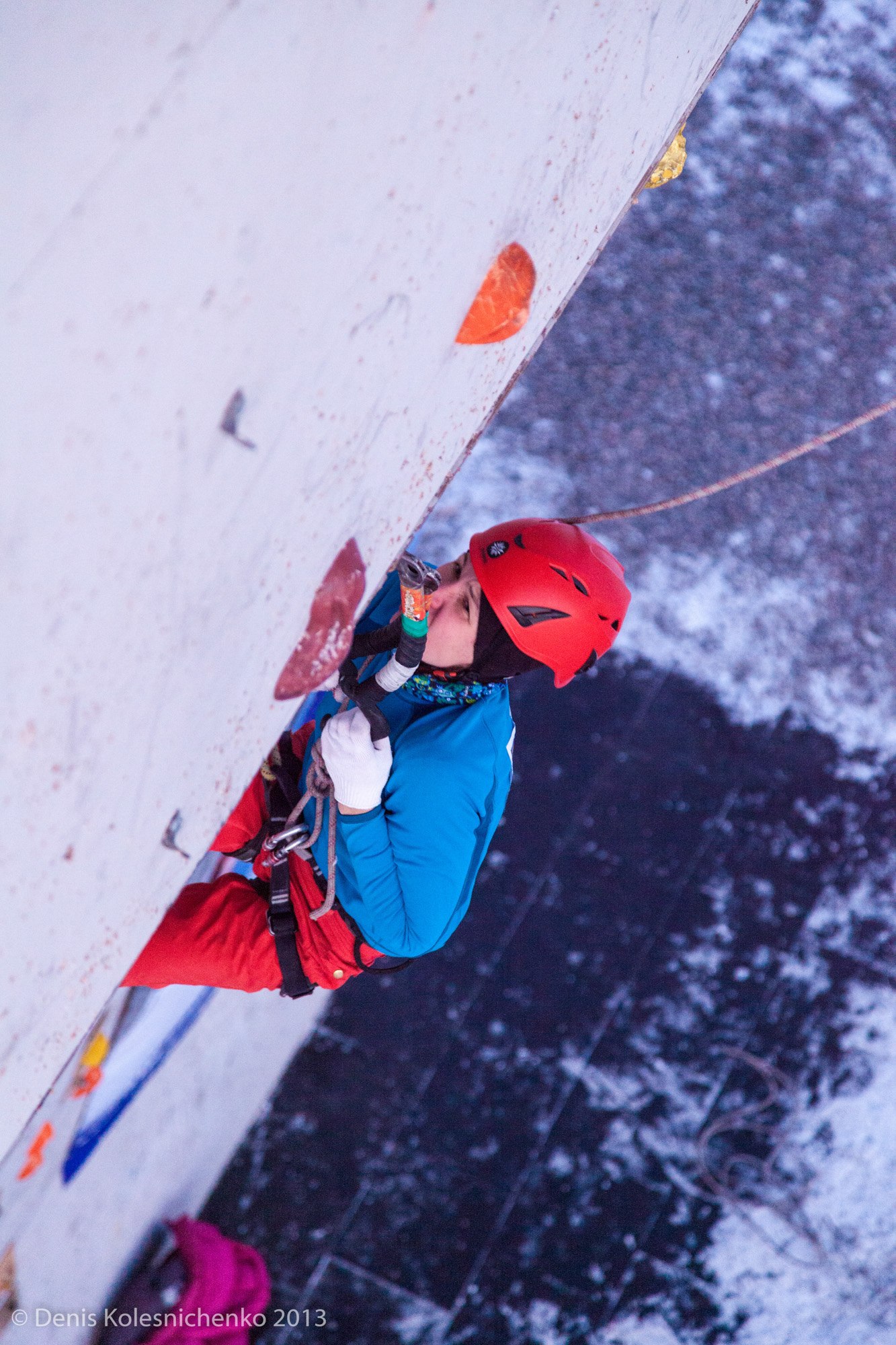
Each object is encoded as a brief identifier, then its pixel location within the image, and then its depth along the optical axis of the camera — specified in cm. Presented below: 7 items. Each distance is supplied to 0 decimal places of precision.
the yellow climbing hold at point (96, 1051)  1107
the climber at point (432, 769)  1071
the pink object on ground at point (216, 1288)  1159
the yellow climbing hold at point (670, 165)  1062
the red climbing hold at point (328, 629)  1027
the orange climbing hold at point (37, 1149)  1096
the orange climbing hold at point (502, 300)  1028
